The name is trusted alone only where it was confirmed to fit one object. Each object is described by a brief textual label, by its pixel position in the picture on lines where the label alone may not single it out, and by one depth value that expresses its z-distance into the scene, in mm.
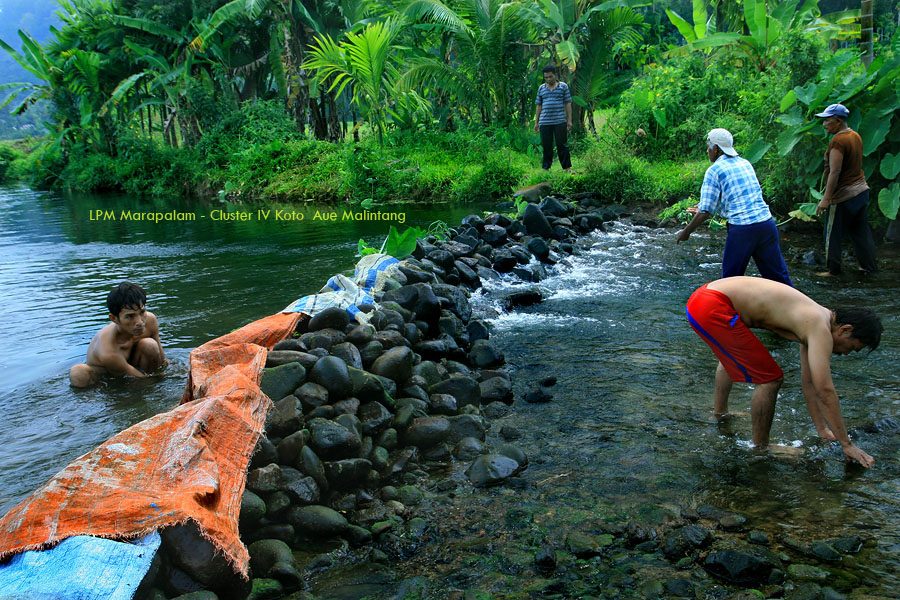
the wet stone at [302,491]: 3494
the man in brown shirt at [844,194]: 7281
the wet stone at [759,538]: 3164
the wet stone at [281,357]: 4406
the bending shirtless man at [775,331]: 3619
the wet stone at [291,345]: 4738
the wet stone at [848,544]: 3061
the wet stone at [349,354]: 4706
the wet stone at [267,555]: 3035
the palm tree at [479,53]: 16844
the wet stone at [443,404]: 4828
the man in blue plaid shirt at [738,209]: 5621
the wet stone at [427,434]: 4348
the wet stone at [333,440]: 3830
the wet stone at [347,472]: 3762
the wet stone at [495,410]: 4875
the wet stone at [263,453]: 3596
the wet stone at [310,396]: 4117
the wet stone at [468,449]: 4254
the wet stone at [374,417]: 4234
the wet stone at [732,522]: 3297
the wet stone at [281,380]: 4109
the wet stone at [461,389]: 5000
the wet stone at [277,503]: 3381
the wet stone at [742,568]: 2873
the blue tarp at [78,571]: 2443
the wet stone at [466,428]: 4453
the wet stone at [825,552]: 2988
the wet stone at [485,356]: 5867
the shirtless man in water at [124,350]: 5484
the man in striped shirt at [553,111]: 13406
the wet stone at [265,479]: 3414
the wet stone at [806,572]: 2869
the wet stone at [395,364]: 4832
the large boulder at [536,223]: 10594
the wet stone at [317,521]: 3367
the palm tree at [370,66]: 17891
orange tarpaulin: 2650
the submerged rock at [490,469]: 3879
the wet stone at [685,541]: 3104
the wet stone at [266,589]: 2883
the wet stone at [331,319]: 5258
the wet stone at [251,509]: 3246
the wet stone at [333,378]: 4281
